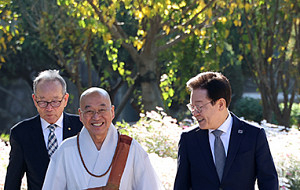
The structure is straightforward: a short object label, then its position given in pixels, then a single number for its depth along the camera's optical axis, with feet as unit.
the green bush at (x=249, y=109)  108.02
